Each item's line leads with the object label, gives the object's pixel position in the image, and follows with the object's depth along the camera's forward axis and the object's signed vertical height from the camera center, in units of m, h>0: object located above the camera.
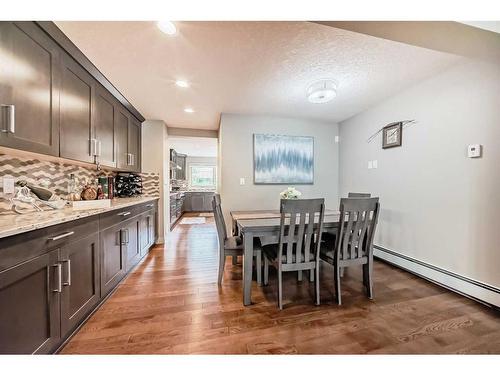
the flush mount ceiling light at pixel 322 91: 2.09 +1.02
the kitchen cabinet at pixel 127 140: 2.75 +0.74
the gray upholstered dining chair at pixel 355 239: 1.78 -0.50
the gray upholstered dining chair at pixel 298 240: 1.68 -0.48
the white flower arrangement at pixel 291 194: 2.65 -0.10
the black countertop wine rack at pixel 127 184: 3.34 +0.06
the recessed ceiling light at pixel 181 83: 2.29 +1.24
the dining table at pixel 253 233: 1.76 -0.42
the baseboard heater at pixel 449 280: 1.74 -0.97
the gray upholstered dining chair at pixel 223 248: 2.07 -0.65
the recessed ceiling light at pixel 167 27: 1.42 +1.19
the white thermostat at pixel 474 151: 1.83 +0.34
